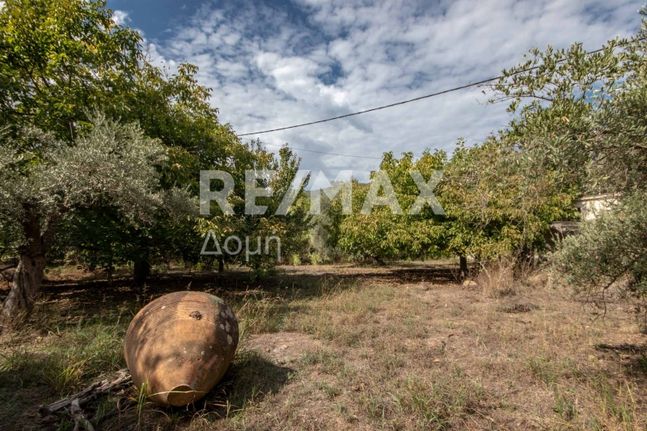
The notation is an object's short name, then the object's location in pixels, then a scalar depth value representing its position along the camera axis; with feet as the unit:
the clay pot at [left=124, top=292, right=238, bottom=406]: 11.20
